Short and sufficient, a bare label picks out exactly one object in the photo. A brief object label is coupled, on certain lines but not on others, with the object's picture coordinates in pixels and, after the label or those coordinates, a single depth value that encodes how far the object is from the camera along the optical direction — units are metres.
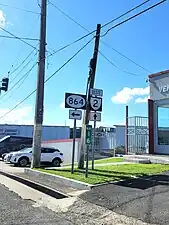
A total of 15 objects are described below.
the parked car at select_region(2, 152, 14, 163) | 14.57
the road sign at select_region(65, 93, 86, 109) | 7.95
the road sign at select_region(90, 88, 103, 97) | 7.98
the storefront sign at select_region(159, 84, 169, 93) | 11.17
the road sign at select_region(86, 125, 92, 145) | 7.46
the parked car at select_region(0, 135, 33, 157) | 19.25
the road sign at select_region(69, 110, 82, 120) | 8.05
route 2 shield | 7.89
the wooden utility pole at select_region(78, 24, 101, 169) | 9.24
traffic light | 13.92
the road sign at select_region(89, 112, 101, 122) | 7.97
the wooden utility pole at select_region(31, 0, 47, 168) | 10.93
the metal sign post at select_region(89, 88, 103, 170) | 7.93
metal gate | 12.42
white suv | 14.11
